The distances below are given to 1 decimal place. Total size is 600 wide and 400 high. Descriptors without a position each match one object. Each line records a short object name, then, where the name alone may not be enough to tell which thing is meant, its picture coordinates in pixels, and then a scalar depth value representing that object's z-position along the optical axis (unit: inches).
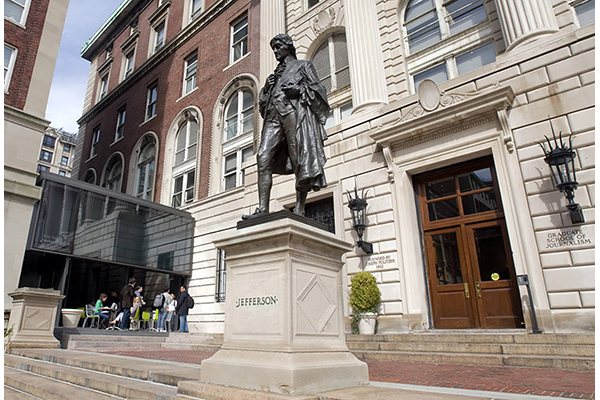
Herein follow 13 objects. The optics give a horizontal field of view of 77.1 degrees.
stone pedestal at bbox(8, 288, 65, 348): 397.1
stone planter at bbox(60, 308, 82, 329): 515.8
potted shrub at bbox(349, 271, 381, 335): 434.0
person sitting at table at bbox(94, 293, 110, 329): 638.5
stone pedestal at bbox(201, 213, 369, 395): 144.8
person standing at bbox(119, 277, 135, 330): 634.5
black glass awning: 624.7
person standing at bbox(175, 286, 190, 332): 623.4
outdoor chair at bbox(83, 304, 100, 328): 636.6
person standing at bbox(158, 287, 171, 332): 682.8
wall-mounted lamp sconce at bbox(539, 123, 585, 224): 338.0
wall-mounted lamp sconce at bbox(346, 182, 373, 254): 468.4
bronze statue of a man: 194.2
